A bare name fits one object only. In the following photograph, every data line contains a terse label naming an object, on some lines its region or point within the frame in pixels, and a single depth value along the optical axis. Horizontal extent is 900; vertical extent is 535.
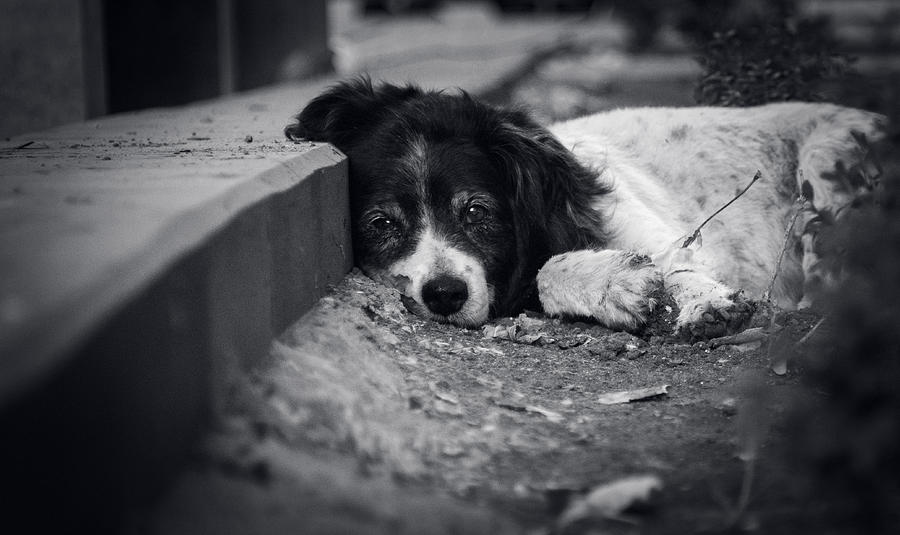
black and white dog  3.80
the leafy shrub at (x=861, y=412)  1.68
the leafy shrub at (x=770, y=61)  5.76
